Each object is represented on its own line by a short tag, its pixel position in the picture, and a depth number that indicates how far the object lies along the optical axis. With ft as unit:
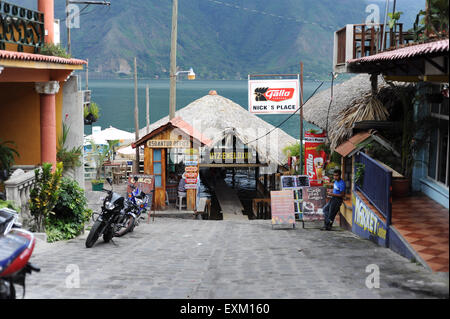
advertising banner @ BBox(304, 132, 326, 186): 59.62
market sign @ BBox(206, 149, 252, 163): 74.18
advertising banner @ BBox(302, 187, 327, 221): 49.85
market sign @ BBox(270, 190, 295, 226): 48.96
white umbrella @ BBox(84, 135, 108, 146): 97.33
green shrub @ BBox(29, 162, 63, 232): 35.58
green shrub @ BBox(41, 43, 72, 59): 44.80
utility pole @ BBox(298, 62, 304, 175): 64.67
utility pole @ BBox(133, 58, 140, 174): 76.12
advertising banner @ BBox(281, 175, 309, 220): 50.65
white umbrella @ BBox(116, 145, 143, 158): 97.88
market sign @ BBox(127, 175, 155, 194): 61.00
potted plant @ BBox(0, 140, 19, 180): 41.19
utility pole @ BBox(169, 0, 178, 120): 71.61
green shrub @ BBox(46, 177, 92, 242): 38.50
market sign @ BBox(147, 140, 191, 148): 63.26
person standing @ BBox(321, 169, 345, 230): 45.03
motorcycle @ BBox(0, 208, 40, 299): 18.38
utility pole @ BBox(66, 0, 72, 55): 73.99
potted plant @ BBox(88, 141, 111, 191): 78.33
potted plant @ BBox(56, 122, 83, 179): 49.08
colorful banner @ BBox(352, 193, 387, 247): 34.06
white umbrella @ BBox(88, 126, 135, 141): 96.32
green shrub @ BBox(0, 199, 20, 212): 31.02
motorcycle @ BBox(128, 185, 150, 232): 43.88
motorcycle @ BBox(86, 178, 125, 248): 35.53
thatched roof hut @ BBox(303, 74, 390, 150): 47.50
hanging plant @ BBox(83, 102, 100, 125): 114.42
